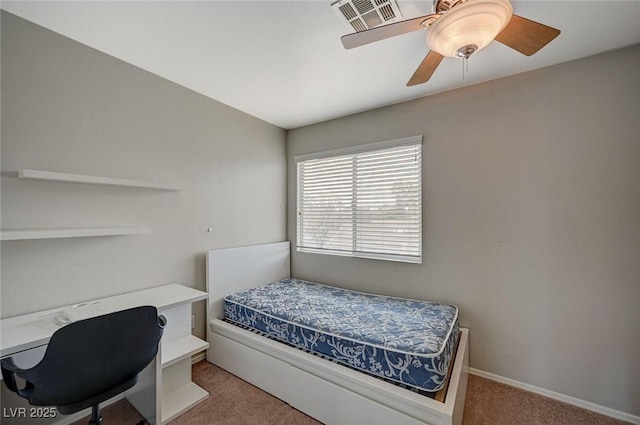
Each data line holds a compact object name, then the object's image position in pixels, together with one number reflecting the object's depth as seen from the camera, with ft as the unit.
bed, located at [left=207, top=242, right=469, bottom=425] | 4.76
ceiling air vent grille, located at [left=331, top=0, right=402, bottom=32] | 4.53
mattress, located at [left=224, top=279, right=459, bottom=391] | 4.90
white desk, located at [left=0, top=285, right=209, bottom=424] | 4.07
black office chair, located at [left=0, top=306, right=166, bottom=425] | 3.41
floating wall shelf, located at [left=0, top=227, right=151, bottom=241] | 4.42
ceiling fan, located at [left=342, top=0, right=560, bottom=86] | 3.45
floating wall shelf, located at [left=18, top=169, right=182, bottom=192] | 4.67
